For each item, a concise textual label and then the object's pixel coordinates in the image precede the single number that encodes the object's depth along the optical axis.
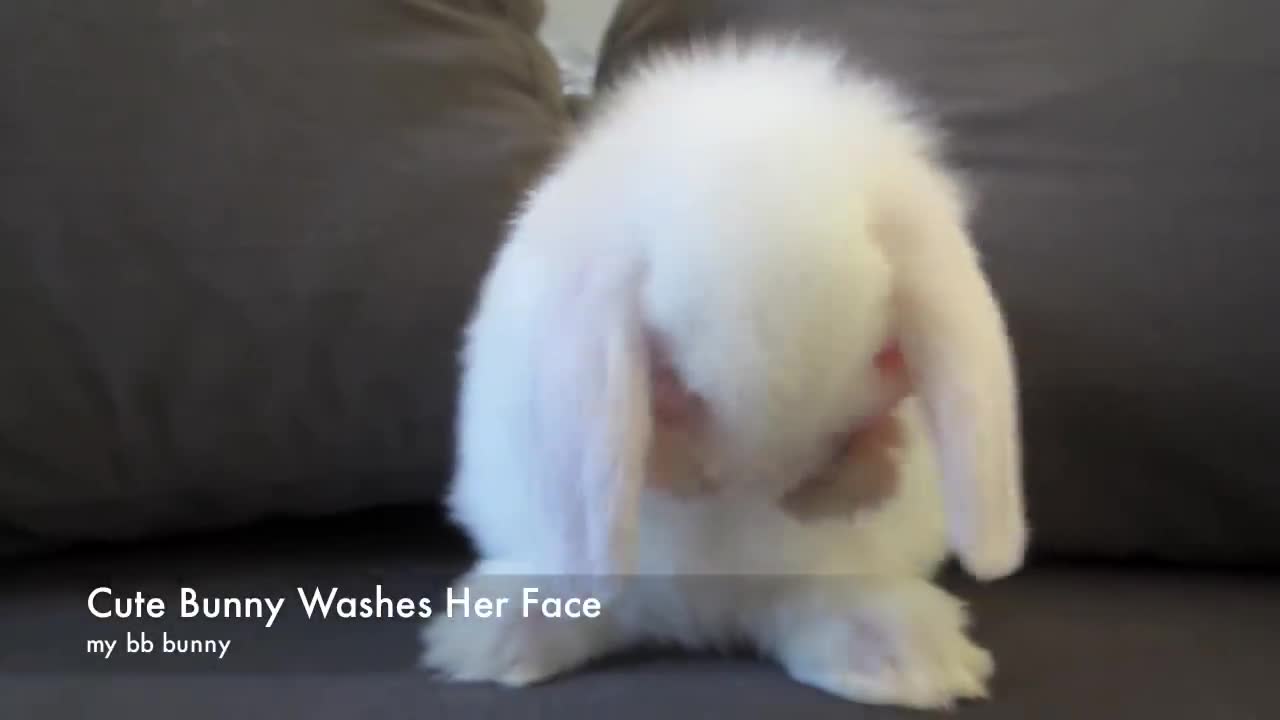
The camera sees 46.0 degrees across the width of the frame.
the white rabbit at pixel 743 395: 0.60
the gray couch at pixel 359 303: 0.83
